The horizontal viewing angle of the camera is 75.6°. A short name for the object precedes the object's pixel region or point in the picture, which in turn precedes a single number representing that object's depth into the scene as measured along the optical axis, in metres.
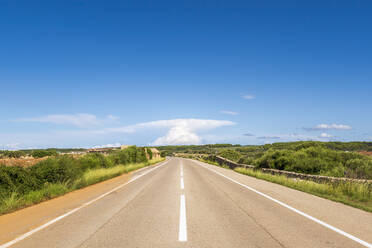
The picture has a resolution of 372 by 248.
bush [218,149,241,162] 59.91
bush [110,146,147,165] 28.05
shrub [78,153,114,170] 17.75
